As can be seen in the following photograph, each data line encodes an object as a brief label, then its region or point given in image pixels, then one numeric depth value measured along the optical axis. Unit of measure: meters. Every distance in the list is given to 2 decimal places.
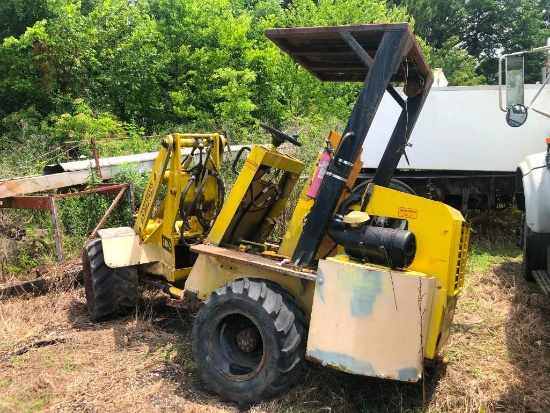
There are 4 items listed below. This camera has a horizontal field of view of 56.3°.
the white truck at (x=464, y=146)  8.42
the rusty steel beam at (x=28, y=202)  6.69
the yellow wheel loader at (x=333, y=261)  3.27
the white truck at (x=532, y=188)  4.91
